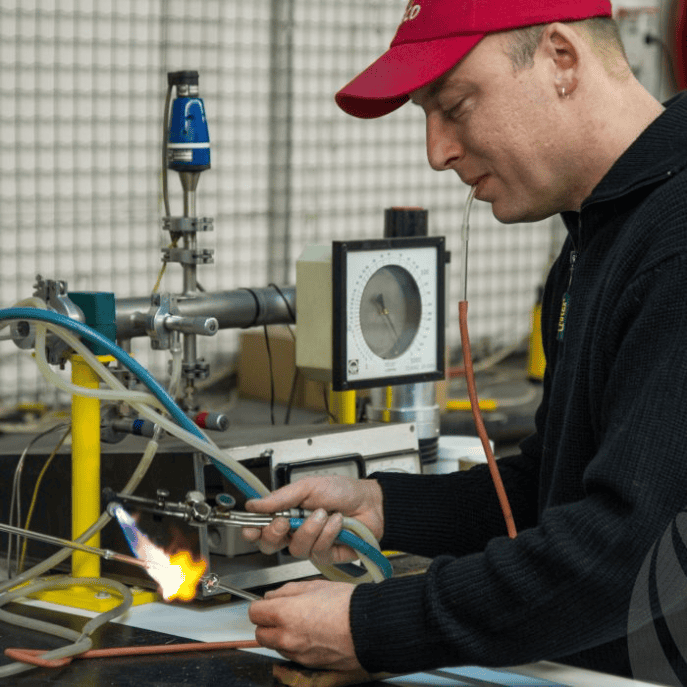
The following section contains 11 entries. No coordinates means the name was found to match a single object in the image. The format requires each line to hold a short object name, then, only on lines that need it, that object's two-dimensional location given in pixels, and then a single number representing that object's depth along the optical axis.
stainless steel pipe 2.34
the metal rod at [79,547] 2.14
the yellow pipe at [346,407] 2.56
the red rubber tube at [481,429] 2.15
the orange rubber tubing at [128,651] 2.03
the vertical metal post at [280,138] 3.79
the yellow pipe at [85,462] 2.22
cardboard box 3.36
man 1.88
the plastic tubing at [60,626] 2.03
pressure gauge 2.43
